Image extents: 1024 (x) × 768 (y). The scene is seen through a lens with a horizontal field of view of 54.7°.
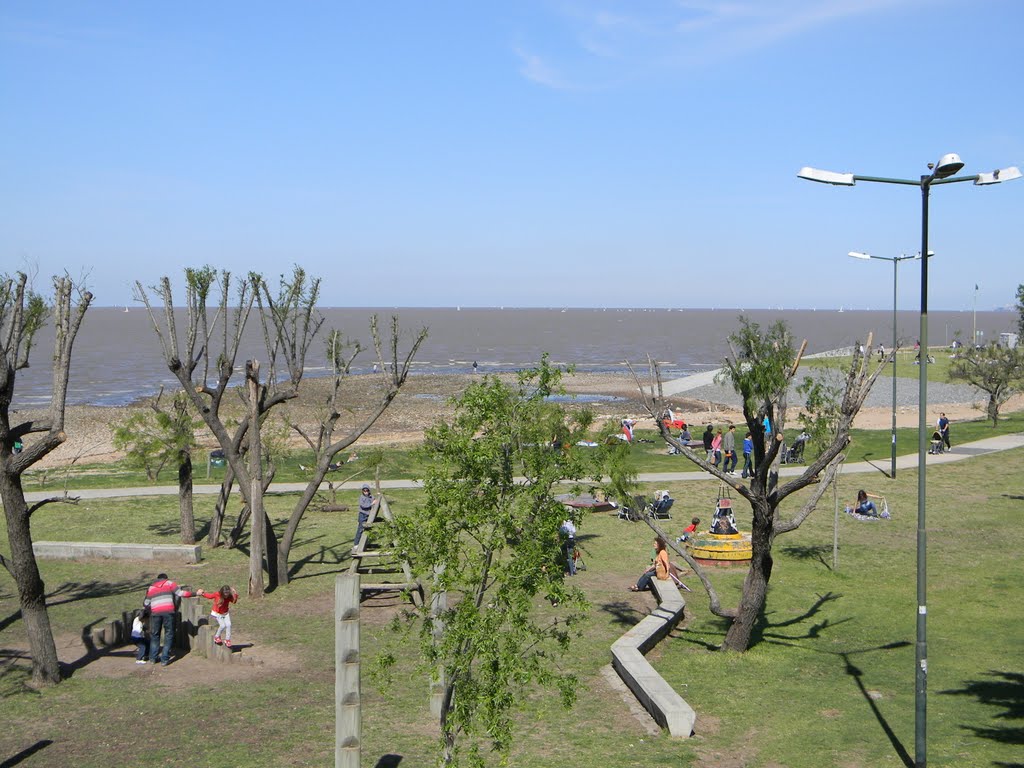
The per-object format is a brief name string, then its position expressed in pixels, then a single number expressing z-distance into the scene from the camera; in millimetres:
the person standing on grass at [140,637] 16125
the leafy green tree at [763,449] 15328
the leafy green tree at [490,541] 9250
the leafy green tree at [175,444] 24031
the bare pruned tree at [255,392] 20500
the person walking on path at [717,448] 36125
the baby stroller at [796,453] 35719
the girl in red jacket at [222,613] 16281
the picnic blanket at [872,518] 27153
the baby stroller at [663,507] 27375
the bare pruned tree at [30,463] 14930
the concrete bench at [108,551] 22859
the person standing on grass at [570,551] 21312
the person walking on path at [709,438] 37038
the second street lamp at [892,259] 27094
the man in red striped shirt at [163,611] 15969
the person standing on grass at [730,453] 34812
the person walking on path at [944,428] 38719
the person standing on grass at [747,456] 34531
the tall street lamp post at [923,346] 12047
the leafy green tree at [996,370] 47000
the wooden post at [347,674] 10953
